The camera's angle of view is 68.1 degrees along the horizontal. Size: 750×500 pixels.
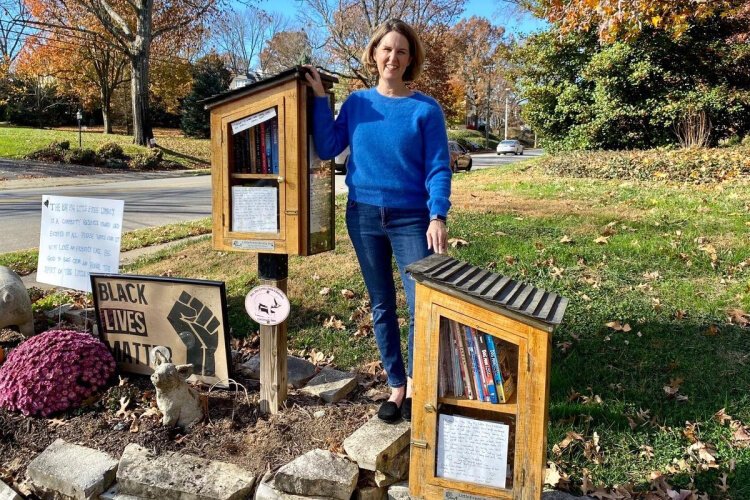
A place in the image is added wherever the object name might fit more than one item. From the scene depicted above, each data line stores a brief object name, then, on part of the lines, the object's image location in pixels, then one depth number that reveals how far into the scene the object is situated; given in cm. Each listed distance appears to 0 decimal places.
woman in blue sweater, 239
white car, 3778
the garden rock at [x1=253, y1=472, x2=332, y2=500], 224
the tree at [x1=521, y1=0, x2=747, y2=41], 740
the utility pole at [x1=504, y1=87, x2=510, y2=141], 5594
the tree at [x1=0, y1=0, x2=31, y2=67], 1804
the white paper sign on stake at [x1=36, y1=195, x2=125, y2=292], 365
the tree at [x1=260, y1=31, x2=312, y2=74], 4432
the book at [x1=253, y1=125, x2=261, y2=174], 264
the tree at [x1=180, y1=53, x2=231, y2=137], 3312
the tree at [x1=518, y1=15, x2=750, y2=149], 1220
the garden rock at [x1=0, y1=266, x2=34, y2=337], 371
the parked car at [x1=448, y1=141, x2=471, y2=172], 2057
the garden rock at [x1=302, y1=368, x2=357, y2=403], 302
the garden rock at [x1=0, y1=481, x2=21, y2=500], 246
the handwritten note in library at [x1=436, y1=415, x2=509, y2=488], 203
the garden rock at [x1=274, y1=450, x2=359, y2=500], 221
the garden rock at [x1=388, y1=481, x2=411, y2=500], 226
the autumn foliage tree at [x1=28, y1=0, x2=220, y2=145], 2117
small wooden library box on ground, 195
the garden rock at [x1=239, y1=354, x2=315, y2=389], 327
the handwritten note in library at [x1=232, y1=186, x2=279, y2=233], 262
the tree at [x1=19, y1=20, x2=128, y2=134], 2994
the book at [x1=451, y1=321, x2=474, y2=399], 210
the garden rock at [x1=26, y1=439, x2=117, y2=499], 241
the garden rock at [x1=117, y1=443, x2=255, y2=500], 229
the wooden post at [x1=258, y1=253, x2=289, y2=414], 273
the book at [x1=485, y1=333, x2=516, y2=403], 204
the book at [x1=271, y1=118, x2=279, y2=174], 260
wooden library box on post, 252
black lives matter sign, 311
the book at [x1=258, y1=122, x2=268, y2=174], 262
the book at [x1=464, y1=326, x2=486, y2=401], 207
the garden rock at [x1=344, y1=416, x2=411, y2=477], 227
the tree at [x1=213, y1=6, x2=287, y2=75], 5025
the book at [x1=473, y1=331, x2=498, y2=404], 205
